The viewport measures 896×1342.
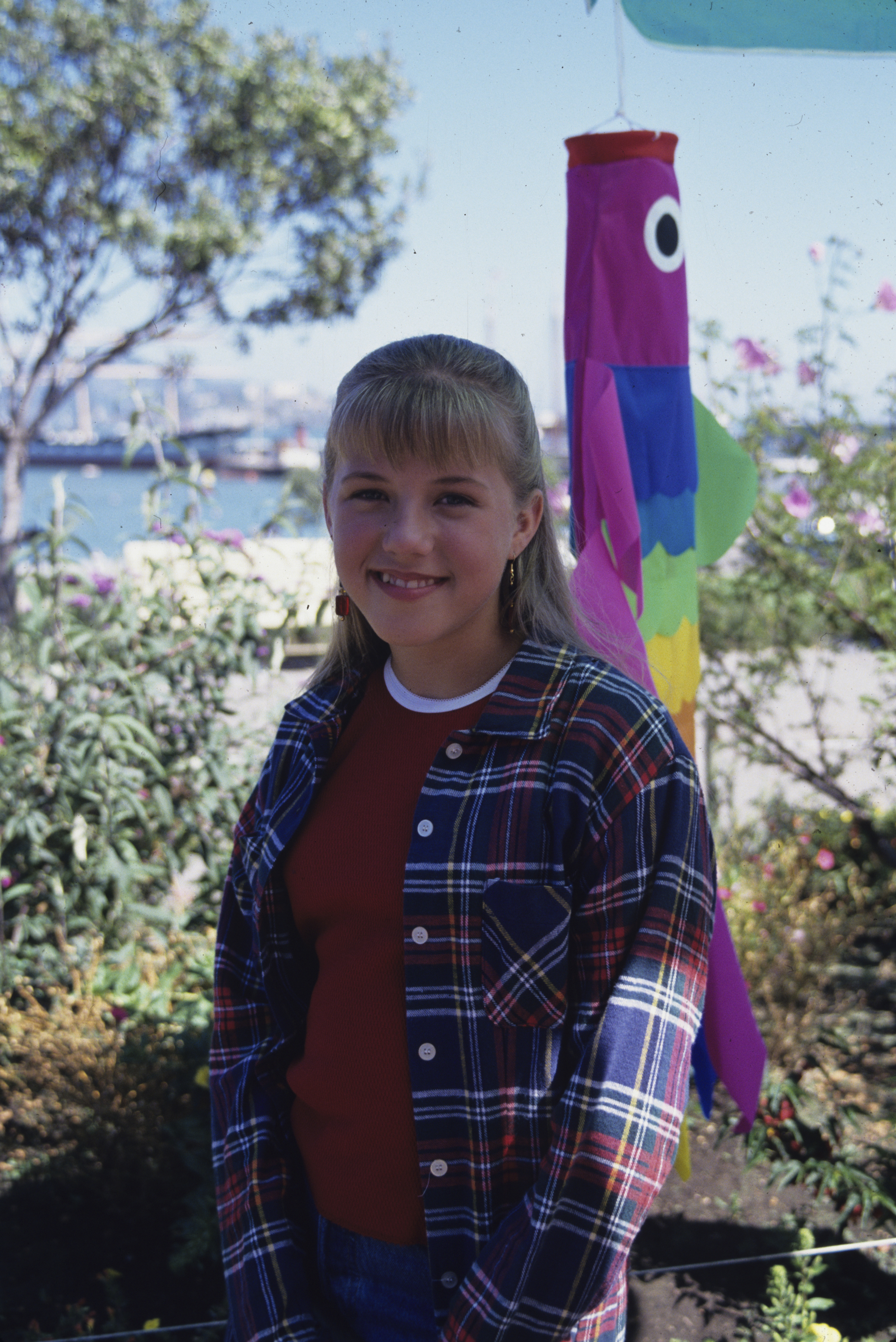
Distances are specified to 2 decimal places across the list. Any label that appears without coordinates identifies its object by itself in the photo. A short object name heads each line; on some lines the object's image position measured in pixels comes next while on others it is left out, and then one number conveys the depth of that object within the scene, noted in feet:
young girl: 3.24
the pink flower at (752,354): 10.42
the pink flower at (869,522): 10.70
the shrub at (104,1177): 6.88
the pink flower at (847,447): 11.19
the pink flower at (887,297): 8.63
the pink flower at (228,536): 10.28
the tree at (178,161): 18.57
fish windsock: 5.32
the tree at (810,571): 10.95
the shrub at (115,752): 9.24
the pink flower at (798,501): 11.18
